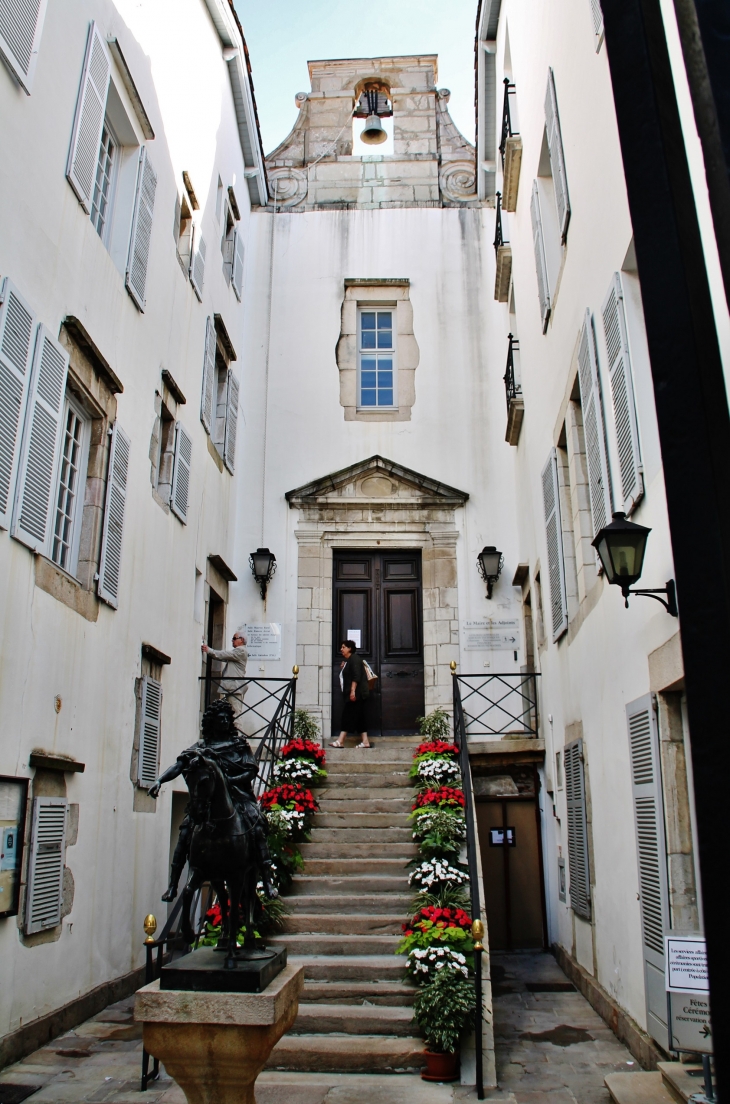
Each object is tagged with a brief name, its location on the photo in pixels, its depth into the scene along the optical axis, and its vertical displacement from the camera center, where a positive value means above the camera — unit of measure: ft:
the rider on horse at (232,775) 14.83 +0.68
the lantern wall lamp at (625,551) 16.31 +4.70
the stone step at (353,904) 24.93 -2.42
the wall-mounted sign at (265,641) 40.42 +7.72
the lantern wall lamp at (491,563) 40.75 +11.19
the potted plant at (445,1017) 18.58 -4.19
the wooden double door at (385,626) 40.81 +8.70
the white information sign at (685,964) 14.61 -2.40
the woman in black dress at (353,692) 36.60 +4.94
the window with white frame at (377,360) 45.44 +22.99
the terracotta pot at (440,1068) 18.53 -5.11
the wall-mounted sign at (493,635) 40.27 +7.95
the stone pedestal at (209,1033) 13.00 -3.09
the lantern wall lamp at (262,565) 40.96 +11.19
